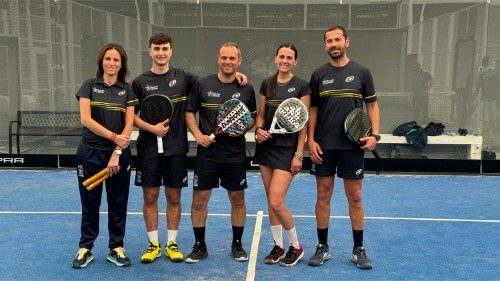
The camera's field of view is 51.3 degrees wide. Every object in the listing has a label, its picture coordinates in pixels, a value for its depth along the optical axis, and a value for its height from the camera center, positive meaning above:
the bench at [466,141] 8.35 -0.90
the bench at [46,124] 8.87 -0.68
